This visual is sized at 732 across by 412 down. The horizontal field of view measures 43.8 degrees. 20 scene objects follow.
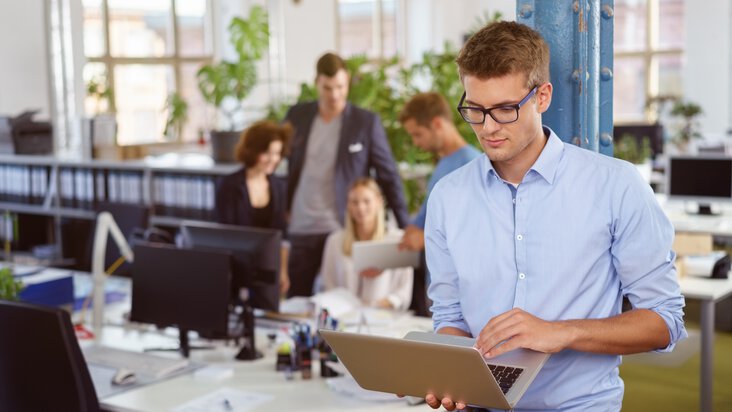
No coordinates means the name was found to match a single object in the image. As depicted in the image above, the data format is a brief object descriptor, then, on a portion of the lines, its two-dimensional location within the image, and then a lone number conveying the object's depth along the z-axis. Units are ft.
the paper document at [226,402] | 8.78
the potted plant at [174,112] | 26.37
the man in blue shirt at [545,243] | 5.44
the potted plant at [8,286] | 10.82
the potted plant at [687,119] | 31.22
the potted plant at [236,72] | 20.30
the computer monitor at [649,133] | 29.53
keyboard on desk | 10.03
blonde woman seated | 13.11
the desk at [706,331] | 13.14
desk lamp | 11.74
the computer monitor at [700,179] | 19.57
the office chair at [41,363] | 7.98
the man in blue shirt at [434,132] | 12.61
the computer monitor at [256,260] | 11.00
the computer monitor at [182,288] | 10.24
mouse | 9.57
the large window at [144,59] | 26.30
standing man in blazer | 14.89
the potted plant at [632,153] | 22.05
